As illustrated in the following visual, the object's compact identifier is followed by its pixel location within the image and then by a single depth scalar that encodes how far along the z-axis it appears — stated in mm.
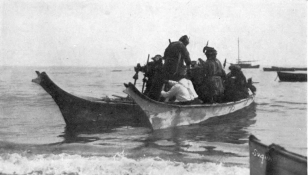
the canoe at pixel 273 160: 2984
